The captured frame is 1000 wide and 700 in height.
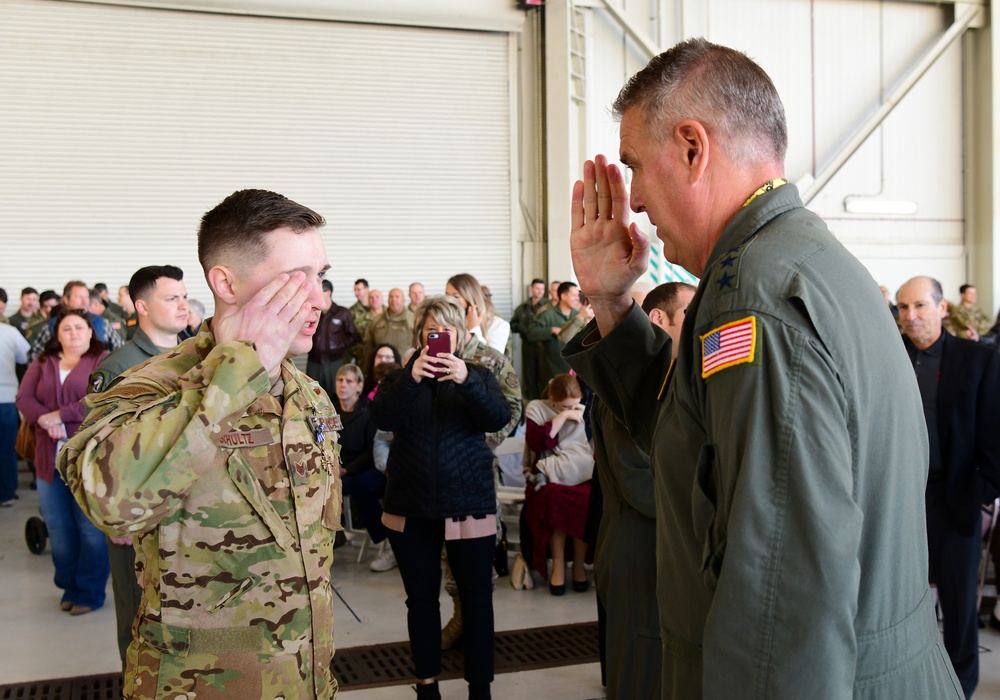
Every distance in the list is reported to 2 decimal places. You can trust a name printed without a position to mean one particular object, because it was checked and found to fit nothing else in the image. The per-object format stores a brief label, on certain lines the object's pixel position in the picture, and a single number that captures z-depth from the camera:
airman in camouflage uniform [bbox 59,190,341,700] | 1.67
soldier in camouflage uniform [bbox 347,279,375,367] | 11.13
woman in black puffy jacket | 3.56
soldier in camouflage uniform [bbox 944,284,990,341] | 5.48
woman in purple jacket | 5.19
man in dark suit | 3.76
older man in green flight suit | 1.13
